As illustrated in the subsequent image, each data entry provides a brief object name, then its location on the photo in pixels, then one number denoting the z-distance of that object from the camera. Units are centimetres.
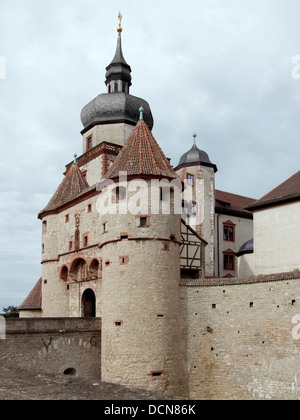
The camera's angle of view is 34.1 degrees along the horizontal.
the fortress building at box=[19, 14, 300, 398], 1903
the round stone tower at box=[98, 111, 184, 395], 1956
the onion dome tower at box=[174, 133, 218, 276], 3459
